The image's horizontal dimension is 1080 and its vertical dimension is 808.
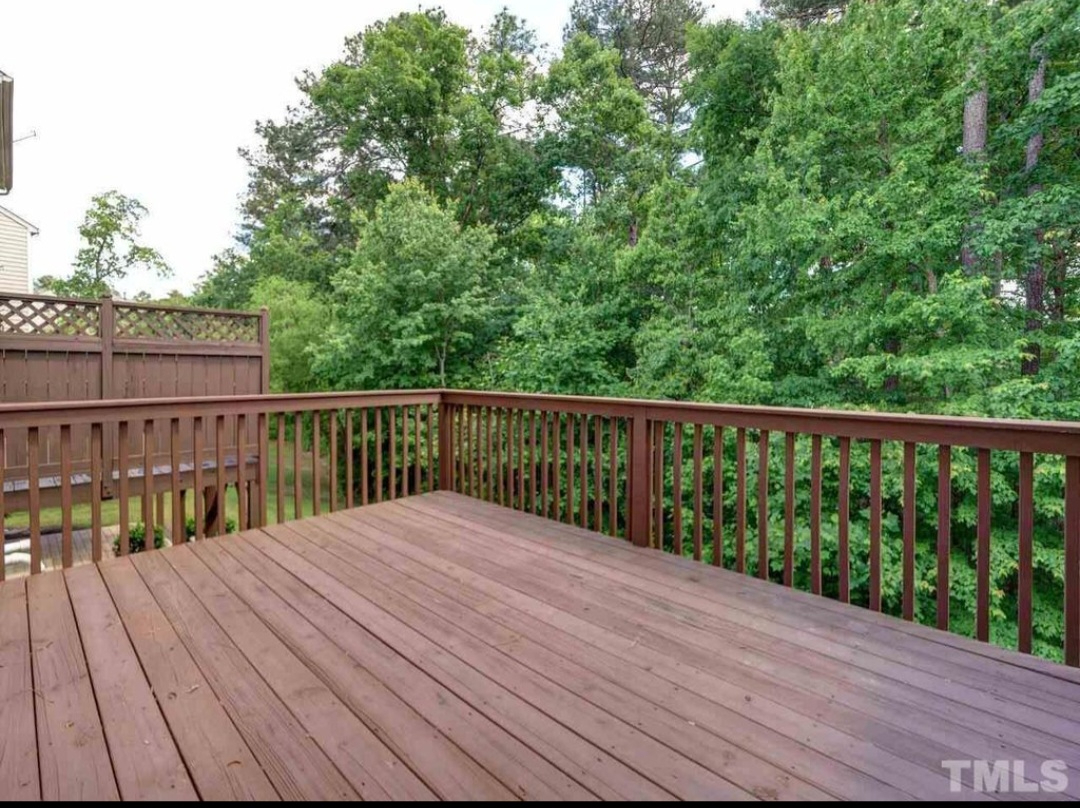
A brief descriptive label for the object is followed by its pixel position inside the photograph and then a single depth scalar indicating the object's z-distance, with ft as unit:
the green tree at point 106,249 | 38.60
